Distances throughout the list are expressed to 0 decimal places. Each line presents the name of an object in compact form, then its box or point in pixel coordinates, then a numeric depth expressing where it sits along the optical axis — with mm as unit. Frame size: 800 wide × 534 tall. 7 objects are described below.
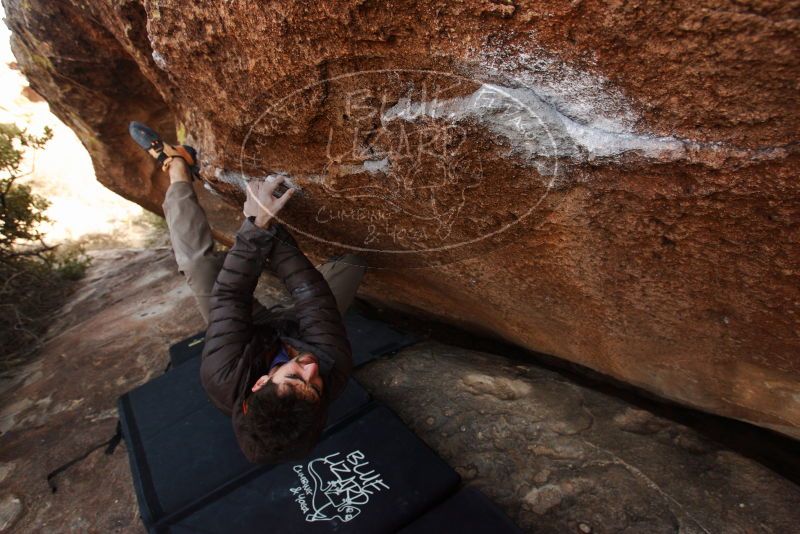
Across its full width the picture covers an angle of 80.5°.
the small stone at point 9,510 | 2521
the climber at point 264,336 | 1806
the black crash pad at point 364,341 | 3178
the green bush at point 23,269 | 4723
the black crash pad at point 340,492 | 2094
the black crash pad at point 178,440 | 2348
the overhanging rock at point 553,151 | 1154
